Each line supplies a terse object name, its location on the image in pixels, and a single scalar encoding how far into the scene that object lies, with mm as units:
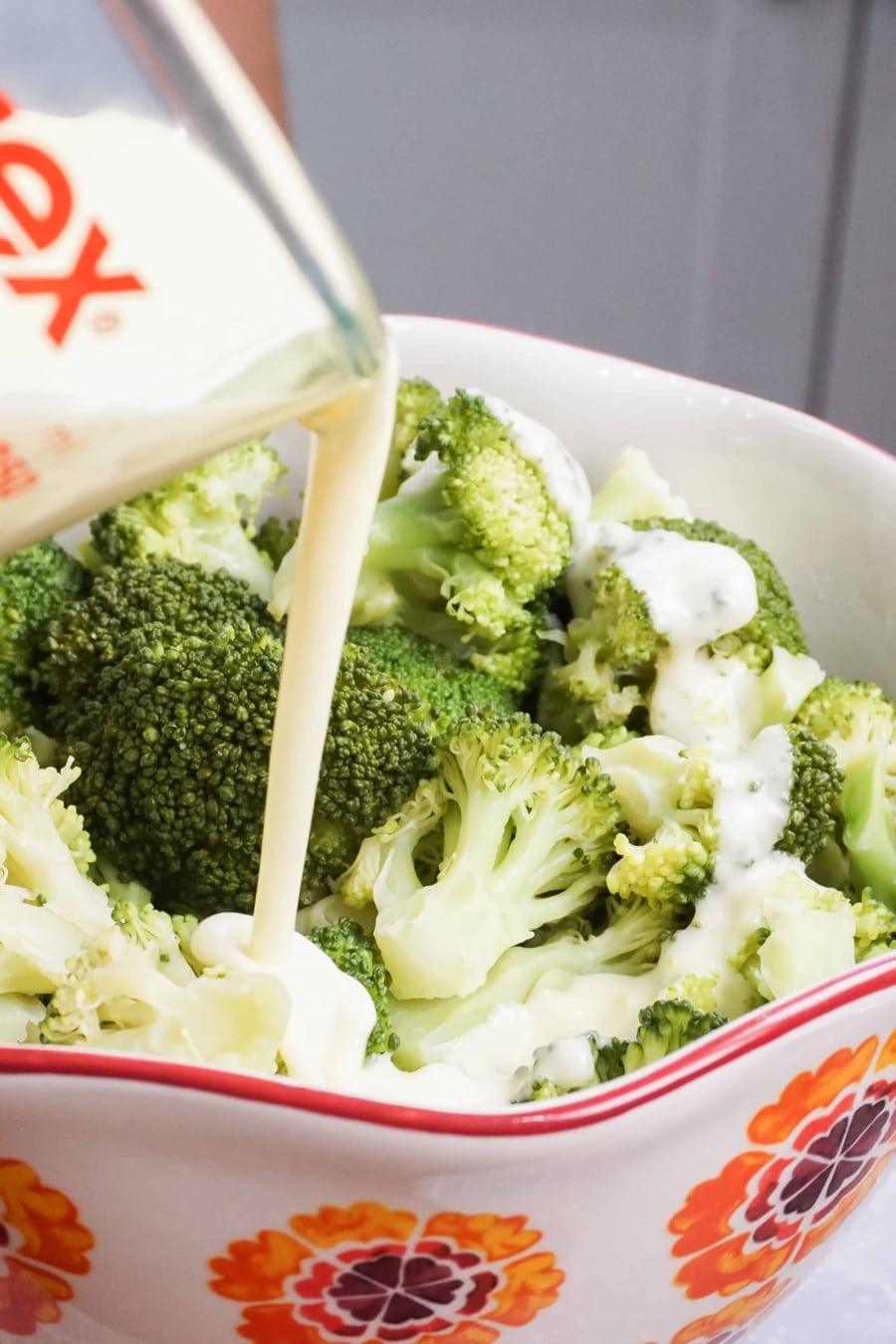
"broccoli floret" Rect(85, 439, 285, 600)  684
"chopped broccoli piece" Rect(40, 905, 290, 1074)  530
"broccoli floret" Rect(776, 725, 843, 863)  617
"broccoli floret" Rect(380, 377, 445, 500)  709
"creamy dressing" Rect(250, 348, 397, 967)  482
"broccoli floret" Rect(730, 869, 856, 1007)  571
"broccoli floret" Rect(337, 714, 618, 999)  591
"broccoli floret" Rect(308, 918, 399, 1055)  573
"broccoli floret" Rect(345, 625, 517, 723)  645
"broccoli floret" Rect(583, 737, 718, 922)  604
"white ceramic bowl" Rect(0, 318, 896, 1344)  481
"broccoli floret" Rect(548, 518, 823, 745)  660
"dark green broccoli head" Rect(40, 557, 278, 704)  638
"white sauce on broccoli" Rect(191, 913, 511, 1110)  550
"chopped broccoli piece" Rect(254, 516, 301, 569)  734
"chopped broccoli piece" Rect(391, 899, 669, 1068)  590
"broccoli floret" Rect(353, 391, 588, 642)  663
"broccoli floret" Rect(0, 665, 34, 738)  651
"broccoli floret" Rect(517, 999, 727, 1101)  538
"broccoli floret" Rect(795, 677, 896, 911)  618
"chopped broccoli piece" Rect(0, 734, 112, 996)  558
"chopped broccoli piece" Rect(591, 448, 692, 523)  732
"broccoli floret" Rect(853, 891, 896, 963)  595
